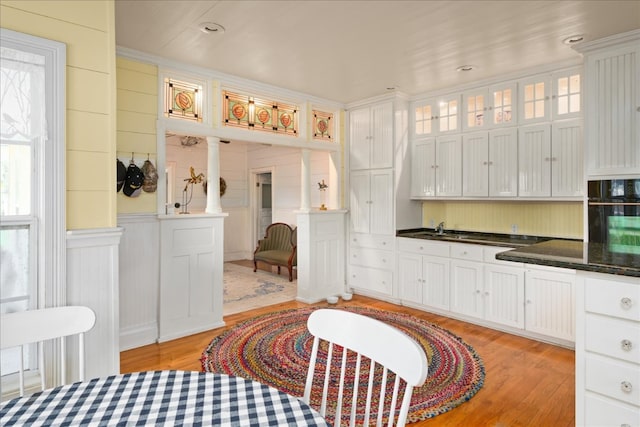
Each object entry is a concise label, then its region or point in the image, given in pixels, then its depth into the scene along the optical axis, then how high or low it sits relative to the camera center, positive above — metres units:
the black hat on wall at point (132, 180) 3.34 +0.28
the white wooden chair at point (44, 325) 1.38 -0.44
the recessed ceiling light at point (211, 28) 2.84 +1.42
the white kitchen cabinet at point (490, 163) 4.01 +0.53
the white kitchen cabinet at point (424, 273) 4.30 -0.74
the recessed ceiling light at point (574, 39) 3.03 +1.41
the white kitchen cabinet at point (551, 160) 3.58 +0.51
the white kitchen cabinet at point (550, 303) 3.38 -0.85
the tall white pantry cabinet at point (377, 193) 4.80 +0.24
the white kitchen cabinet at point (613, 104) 2.98 +0.87
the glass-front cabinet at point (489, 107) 4.03 +1.16
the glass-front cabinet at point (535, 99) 3.76 +1.14
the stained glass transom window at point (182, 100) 3.62 +1.11
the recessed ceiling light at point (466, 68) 3.75 +1.45
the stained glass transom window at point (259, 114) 4.09 +1.13
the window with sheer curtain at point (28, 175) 1.81 +0.18
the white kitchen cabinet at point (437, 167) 4.48 +0.55
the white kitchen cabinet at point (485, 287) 3.71 -0.79
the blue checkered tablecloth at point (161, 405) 1.00 -0.56
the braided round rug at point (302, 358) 2.58 -1.24
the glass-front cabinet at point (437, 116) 4.50 +1.19
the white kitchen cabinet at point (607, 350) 1.75 -0.68
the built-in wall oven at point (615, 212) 2.94 -0.01
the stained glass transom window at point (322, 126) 4.99 +1.16
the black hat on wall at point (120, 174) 3.26 +0.33
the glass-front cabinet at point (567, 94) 3.56 +1.13
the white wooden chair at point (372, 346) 1.12 -0.47
